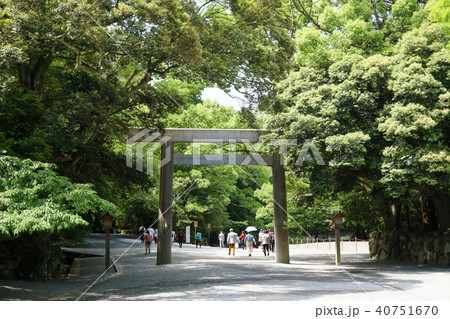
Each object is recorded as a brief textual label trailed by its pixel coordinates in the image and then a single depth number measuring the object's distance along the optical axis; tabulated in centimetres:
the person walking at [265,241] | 2260
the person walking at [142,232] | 3254
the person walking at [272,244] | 2671
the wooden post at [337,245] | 1642
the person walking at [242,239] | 2986
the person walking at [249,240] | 2236
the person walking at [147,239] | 2314
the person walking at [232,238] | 2184
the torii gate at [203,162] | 1681
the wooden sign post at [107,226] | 1539
